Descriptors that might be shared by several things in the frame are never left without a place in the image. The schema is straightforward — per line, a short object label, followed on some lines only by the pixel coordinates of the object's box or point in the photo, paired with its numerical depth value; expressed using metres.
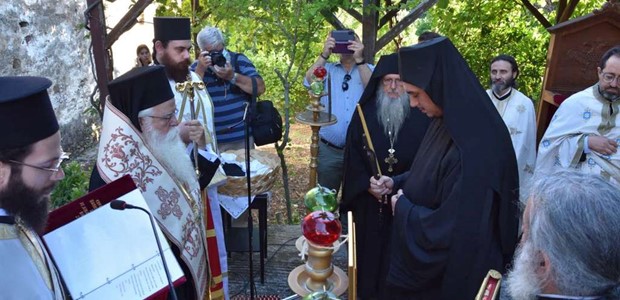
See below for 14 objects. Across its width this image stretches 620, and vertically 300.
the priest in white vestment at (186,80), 3.83
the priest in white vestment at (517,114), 4.72
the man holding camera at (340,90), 4.67
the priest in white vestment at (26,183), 1.70
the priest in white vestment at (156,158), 2.65
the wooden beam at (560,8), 6.31
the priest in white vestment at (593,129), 3.80
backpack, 4.53
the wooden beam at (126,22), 4.29
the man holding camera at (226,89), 4.46
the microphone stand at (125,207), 1.87
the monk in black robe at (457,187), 2.45
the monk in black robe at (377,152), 3.90
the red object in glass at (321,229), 1.84
